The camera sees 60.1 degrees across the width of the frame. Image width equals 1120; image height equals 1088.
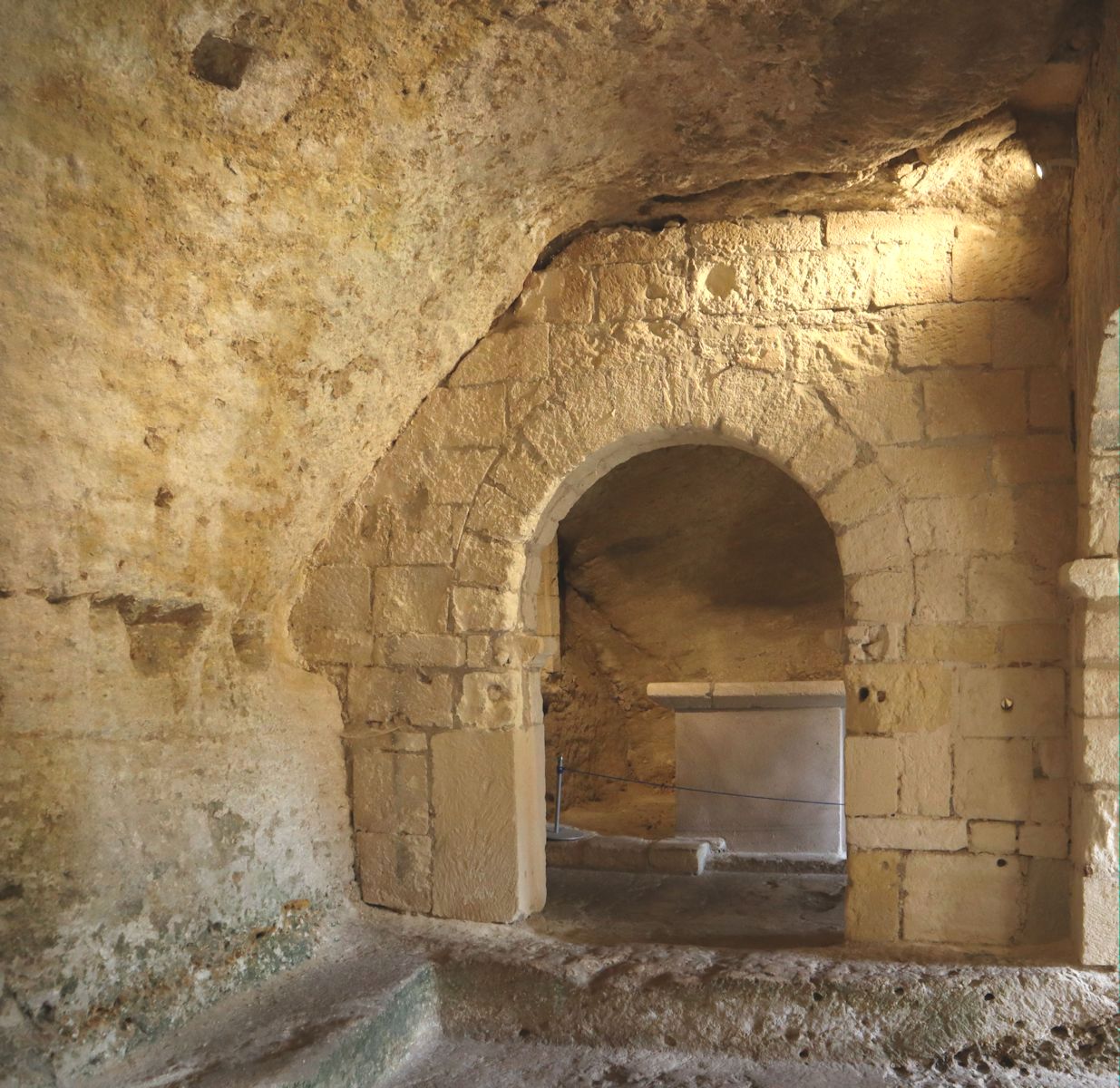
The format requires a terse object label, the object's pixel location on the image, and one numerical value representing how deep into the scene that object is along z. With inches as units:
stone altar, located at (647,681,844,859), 232.2
